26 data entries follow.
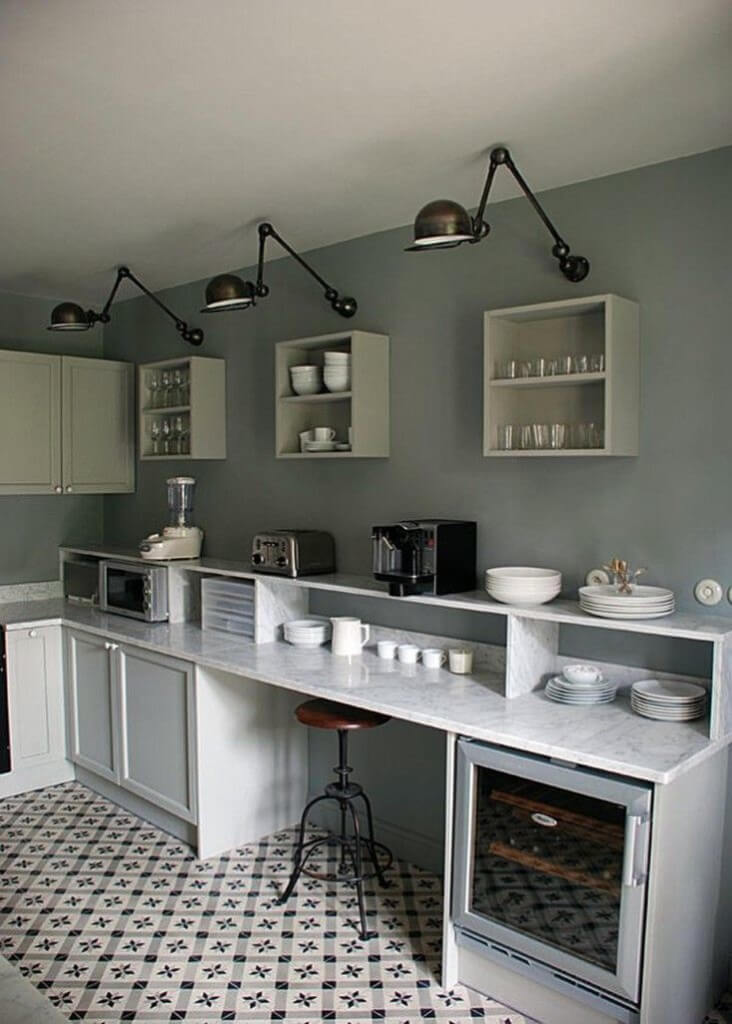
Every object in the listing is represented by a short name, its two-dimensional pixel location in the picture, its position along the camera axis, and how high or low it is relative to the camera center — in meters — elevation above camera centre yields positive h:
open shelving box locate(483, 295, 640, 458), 2.58 +0.22
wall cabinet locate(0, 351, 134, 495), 4.37 +0.09
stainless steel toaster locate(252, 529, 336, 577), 3.49 -0.44
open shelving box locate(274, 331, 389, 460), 3.32 +0.18
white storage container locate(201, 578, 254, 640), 3.66 -0.70
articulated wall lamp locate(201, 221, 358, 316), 3.12 +0.55
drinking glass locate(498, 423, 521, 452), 2.92 +0.03
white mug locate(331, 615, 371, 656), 3.37 -0.74
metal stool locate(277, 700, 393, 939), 2.97 -1.27
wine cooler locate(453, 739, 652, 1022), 2.14 -1.13
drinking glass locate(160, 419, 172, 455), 4.37 +0.06
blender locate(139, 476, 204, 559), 4.12 -0.43
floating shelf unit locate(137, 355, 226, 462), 4.11 +0.17
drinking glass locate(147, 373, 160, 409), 4.39 +0.28
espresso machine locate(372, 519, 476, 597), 2.98 -0.39
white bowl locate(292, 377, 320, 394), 3.49 +0.24
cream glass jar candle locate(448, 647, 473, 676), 3.07 -0.76
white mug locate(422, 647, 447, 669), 3.17 -0.77
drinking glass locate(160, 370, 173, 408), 4.35 +0.29
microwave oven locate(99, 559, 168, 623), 3.98 -0.70
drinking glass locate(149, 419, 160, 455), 4.41 +0.04
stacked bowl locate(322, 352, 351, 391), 3.36 +0.29
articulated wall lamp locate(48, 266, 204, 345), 3.77 +0.56
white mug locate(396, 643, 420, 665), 3.22 -0.77
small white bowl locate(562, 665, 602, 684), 2.67 -0.70
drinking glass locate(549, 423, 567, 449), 2.75 +0.04
